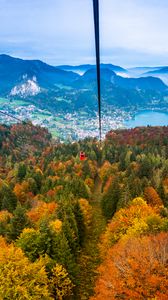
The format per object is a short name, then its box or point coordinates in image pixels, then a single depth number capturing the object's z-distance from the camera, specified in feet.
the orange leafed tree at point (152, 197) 235.20
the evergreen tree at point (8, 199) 277.44
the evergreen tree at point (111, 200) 246.88
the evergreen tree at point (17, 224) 176.14
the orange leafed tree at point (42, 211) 214.48
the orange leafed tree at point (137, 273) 107.65
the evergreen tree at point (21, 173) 403.75
